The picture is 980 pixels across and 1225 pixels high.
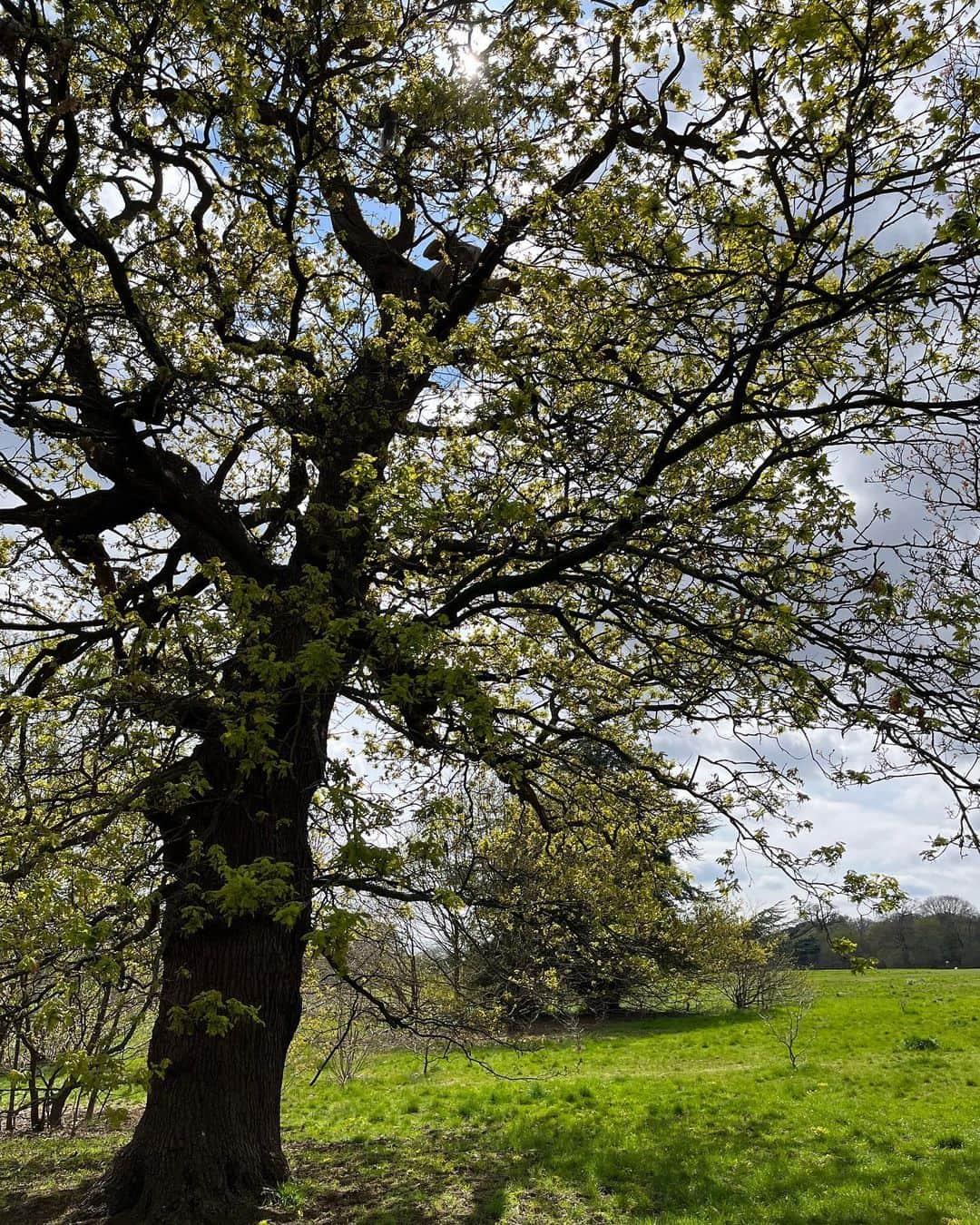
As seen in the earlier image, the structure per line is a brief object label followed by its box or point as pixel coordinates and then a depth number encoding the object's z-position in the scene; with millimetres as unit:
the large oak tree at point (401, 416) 5133
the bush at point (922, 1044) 16984
